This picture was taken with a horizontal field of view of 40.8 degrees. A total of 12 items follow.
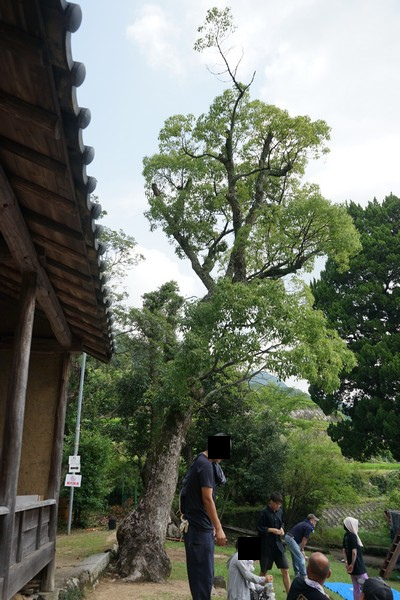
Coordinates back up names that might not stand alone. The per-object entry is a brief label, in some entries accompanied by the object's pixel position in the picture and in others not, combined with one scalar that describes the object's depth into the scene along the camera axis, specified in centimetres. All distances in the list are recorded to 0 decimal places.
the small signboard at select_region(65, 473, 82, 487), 1513
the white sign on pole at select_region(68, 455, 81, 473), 1528
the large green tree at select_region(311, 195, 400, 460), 1909
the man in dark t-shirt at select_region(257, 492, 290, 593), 795
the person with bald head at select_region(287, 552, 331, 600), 381
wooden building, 270
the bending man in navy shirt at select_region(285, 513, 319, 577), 870
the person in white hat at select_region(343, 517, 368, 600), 756
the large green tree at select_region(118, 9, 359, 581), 1065
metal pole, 1639
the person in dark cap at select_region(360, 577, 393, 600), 363
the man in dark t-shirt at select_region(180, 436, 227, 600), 439
